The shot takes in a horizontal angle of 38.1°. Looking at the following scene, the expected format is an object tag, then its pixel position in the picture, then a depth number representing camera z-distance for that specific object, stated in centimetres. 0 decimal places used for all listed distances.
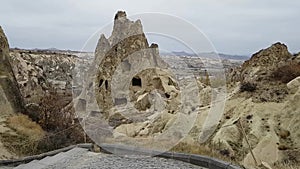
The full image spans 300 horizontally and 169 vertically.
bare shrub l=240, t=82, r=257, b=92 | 1484
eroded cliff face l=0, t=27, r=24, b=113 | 1731
